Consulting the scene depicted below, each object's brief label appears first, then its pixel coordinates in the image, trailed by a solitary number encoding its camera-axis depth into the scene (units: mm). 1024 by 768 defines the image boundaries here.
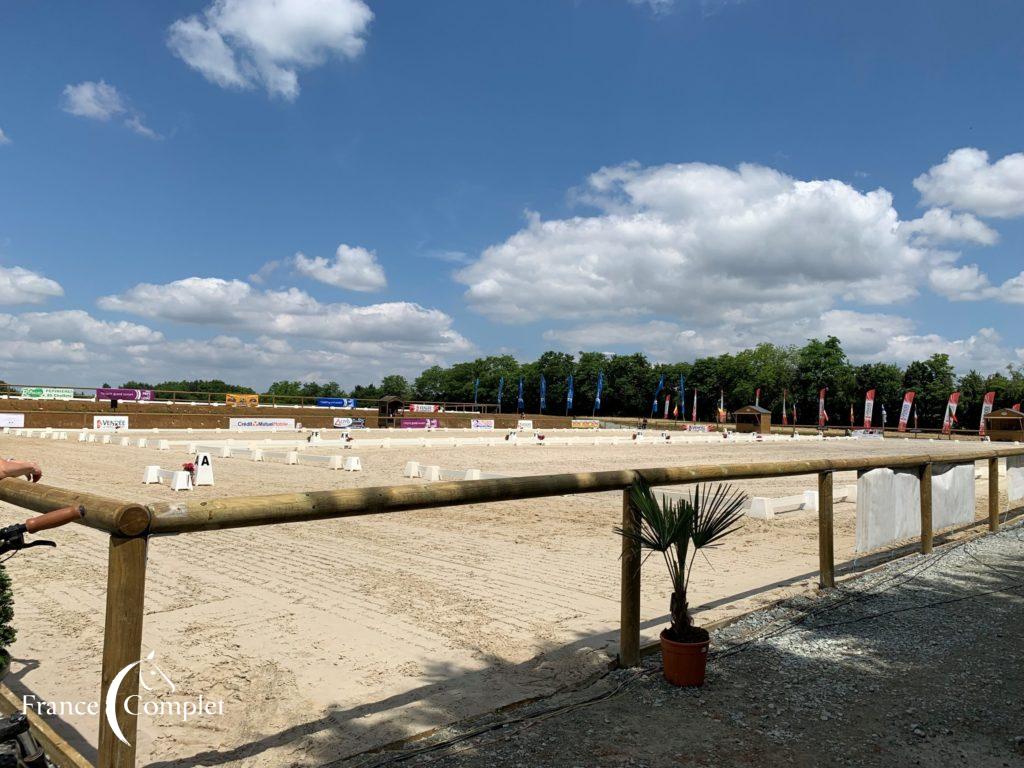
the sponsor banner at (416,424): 55456
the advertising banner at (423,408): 67938
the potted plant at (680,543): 3756
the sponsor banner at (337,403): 66625
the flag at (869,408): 65662
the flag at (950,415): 60781
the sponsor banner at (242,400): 57781
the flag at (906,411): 65500
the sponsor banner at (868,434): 61506
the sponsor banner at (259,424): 43434
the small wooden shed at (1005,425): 54138
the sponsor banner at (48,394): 45312
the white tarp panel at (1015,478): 11758
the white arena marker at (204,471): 15258
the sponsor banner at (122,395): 48781
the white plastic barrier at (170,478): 14430
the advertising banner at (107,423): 38344
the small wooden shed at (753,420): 67562
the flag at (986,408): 57838
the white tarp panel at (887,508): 6662
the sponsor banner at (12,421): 37156
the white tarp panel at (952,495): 7988
